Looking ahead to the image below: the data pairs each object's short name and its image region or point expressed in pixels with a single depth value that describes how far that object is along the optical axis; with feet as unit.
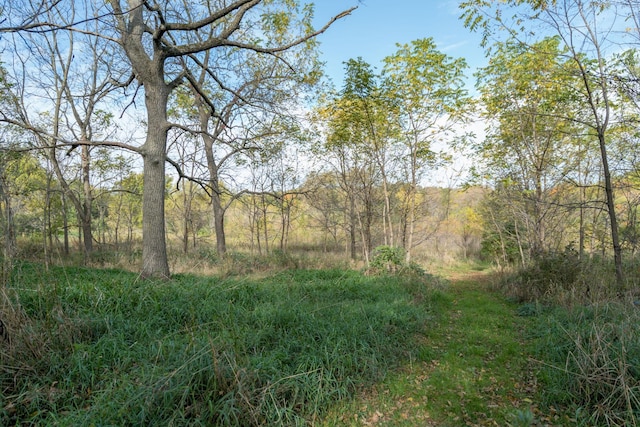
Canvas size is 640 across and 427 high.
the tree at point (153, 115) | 20.51
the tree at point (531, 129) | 25.77
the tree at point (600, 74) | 17.37
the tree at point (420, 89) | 31.01
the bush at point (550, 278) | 20.76
